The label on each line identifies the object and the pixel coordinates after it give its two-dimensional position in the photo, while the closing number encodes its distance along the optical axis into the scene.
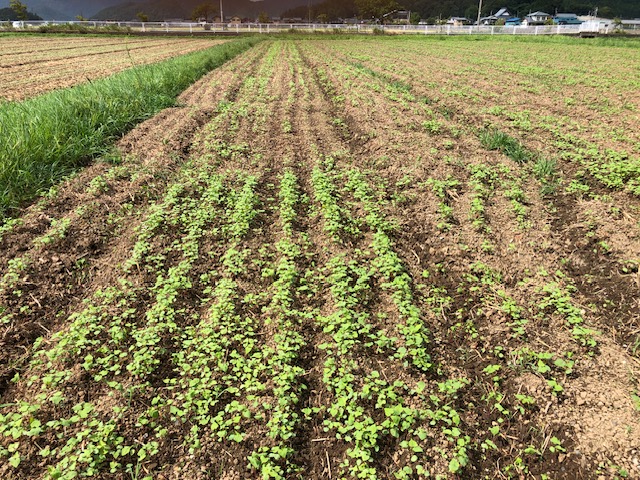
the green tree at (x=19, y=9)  72.69
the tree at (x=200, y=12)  108.19
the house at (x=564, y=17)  76.91
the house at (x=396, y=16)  85.94
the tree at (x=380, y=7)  92.82
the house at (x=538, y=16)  98.36
